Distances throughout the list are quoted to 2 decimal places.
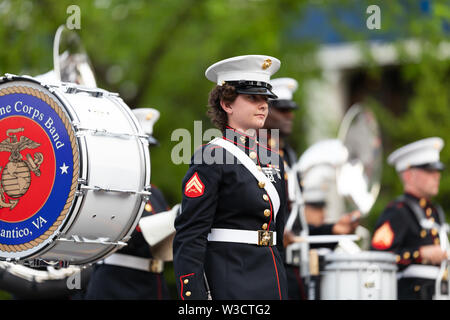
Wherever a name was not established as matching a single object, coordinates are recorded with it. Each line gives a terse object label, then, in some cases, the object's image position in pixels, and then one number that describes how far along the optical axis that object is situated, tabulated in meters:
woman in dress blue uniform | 8.30
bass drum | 8.77
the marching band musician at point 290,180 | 13.37
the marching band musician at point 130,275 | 12.13
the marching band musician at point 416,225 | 13.86
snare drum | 12.36
